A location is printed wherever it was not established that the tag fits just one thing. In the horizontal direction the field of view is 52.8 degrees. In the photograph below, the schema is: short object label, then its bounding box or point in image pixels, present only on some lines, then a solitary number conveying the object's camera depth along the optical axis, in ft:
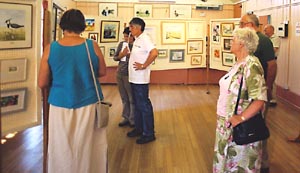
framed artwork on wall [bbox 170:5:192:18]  26.95
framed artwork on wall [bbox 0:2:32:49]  6.75
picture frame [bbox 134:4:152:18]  26.81
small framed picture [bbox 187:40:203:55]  25.64
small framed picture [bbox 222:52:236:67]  19.47
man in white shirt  11.54
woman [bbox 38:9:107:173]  6.77
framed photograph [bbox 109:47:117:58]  18.18
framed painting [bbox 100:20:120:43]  18.19
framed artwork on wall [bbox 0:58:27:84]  6.66
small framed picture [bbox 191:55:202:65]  25.84
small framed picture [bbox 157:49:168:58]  25.54
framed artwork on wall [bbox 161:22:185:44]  25.27
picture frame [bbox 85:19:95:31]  18.86
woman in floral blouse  6.58
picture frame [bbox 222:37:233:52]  19.96
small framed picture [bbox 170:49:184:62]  25.68
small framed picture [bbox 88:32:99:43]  18.35
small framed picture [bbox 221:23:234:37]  19.95
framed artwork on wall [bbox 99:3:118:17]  26.75
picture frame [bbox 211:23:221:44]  21.23
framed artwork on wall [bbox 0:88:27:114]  6.76
